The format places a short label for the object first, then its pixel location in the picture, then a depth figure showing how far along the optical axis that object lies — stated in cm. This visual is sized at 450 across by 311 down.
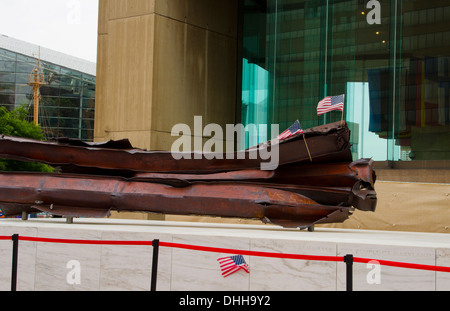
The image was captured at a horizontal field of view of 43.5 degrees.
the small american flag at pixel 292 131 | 689
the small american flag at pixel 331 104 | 698
